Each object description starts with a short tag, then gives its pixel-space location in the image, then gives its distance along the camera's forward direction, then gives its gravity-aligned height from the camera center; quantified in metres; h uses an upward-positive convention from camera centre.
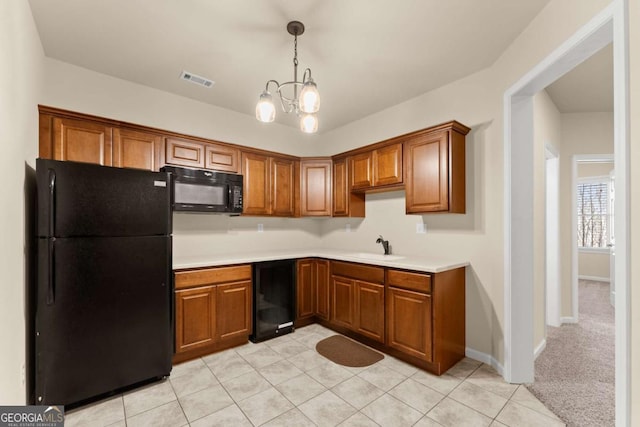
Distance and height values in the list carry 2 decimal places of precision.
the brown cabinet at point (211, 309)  2.64 -0.95
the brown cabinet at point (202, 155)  2.97 +0.67
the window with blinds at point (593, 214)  6.44 +0.00
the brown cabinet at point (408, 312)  2.45 -0.95
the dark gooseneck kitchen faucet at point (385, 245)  3.48 -0.38
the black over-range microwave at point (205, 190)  2.87 +0.26
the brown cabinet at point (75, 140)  2.32 +0.64
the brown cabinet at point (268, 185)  3.53 +0.39
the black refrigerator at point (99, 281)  1.91 -0.50
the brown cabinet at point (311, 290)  3.52 -0.97
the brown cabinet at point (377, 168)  3.17 +0.56
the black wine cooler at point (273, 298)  3.13 -0.98
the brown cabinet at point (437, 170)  2.66 +0.44
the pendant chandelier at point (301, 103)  1.86 +0.76
